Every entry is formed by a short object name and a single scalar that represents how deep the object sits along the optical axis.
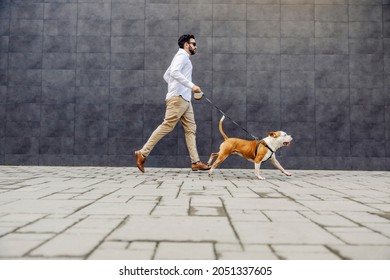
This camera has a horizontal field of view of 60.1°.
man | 5.46
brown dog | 4.93
